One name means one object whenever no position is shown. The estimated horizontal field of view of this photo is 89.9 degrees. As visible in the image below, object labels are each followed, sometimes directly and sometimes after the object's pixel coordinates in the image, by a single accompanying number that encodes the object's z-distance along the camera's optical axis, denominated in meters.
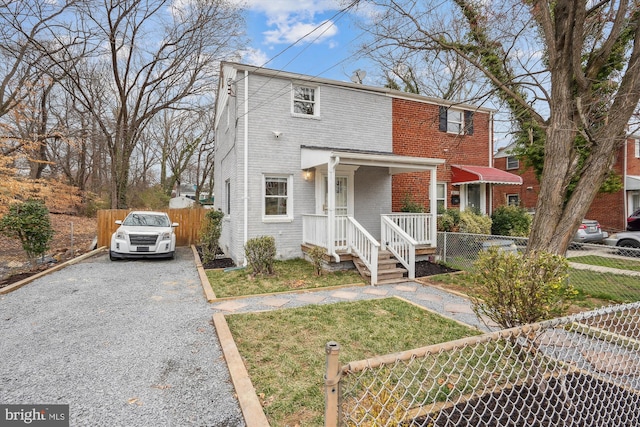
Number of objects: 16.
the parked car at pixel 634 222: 13.63
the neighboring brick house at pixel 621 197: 16.59
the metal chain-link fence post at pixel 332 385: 1.34
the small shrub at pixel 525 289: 2.69
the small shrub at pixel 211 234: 10.38
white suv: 10.22
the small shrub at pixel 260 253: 8.02
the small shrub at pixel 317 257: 8.19
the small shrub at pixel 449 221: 11.31
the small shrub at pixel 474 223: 11.43
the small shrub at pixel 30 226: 8.49
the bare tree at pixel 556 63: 4.06
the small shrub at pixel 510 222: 12.59
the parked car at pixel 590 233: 13.10
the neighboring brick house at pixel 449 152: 11.95
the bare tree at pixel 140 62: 15.09
